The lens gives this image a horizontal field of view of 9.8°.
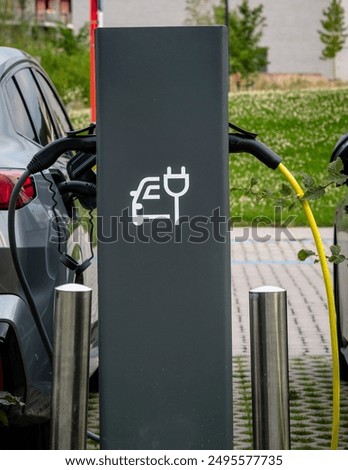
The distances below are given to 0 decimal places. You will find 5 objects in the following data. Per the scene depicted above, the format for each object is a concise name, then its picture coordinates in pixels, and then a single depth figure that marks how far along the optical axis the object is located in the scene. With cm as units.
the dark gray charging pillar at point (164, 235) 594
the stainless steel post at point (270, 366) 603
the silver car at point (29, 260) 708
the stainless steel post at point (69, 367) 594
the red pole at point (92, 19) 1931
